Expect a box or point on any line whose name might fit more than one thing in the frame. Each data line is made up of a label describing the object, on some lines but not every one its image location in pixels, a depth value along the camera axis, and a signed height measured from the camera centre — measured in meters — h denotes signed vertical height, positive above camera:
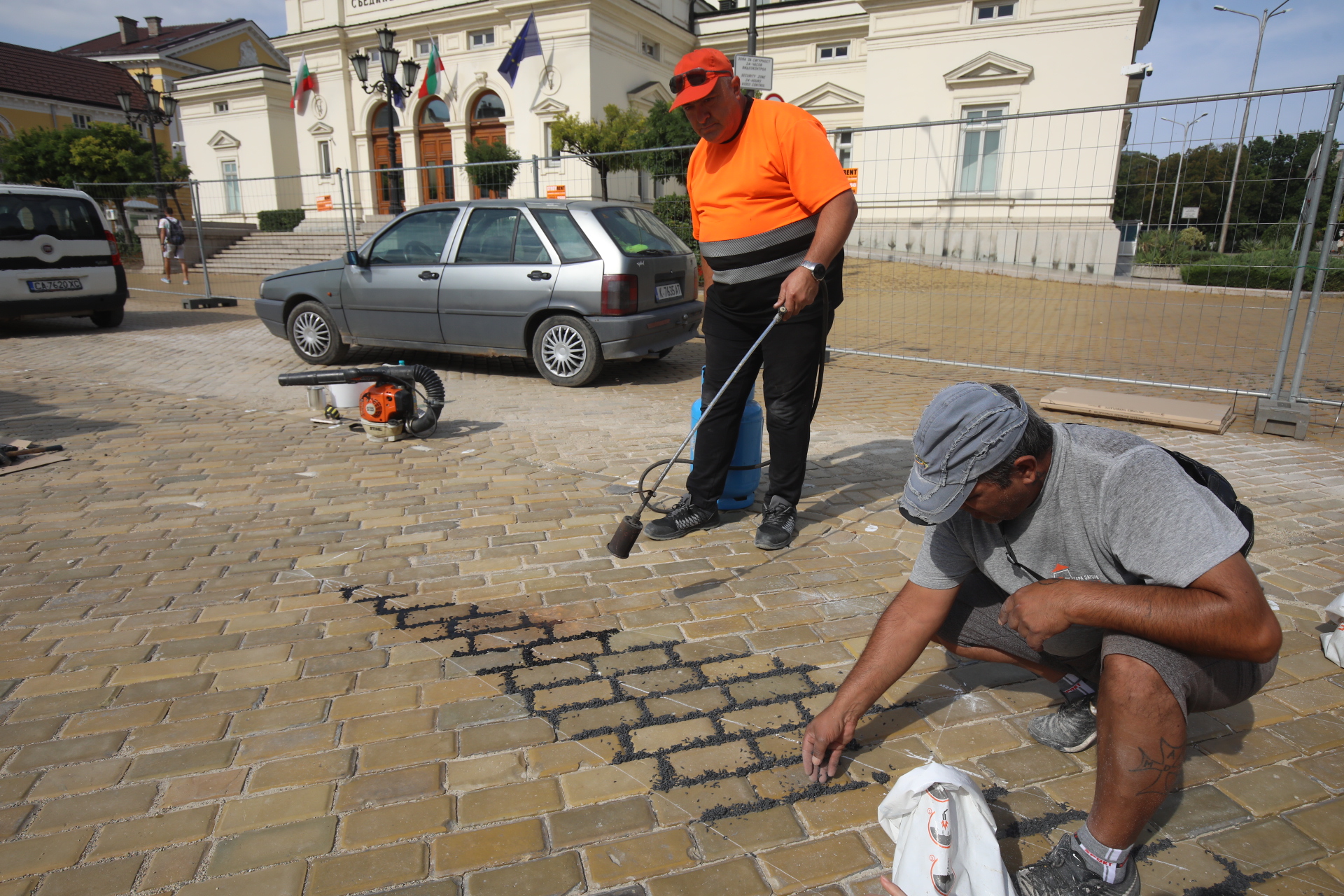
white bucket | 5.87 -1.11
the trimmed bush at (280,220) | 22.06 +0.64
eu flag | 24.69 +6.17
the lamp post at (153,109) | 22.48 +3.94
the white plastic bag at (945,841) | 1.55 -1.18
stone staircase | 20.73 -0.30
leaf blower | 5.49 -1.10
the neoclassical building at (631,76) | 20.95 +5.49
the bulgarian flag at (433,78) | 26.61 +5.63
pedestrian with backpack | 18.73 +0.06
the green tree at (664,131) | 19.78 +2.95
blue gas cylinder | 4.05 -1.10
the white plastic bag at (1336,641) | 2.68 -1.33
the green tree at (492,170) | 19.62 +1.91
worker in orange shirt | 3.28 -0.03
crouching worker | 1.56 -0.71
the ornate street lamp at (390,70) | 17.66 +4.13
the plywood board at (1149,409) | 5.78 -1.20
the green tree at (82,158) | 26.62 +2.83
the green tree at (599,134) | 21.84 +3.10
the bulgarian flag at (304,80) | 28.92 +5.92
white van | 10.18 -0.24
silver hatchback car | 7.22 -0.39
